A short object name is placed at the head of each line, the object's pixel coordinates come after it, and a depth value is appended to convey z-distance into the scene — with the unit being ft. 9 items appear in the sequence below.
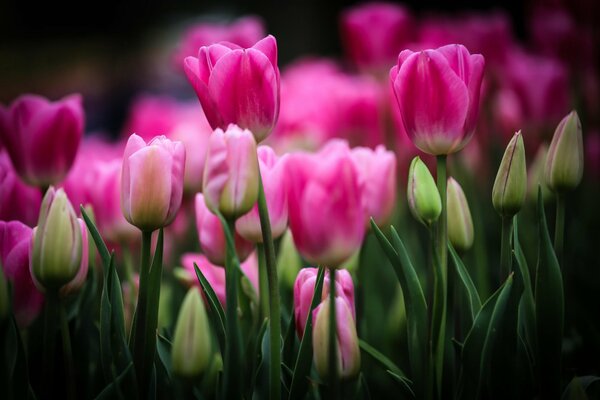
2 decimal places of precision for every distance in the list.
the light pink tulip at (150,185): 3.44
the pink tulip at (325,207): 3.42
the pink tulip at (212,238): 3.68
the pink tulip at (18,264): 3.54
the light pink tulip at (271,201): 3.54
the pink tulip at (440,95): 3.49
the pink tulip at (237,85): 3.45
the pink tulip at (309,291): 3.52
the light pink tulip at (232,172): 3.37
